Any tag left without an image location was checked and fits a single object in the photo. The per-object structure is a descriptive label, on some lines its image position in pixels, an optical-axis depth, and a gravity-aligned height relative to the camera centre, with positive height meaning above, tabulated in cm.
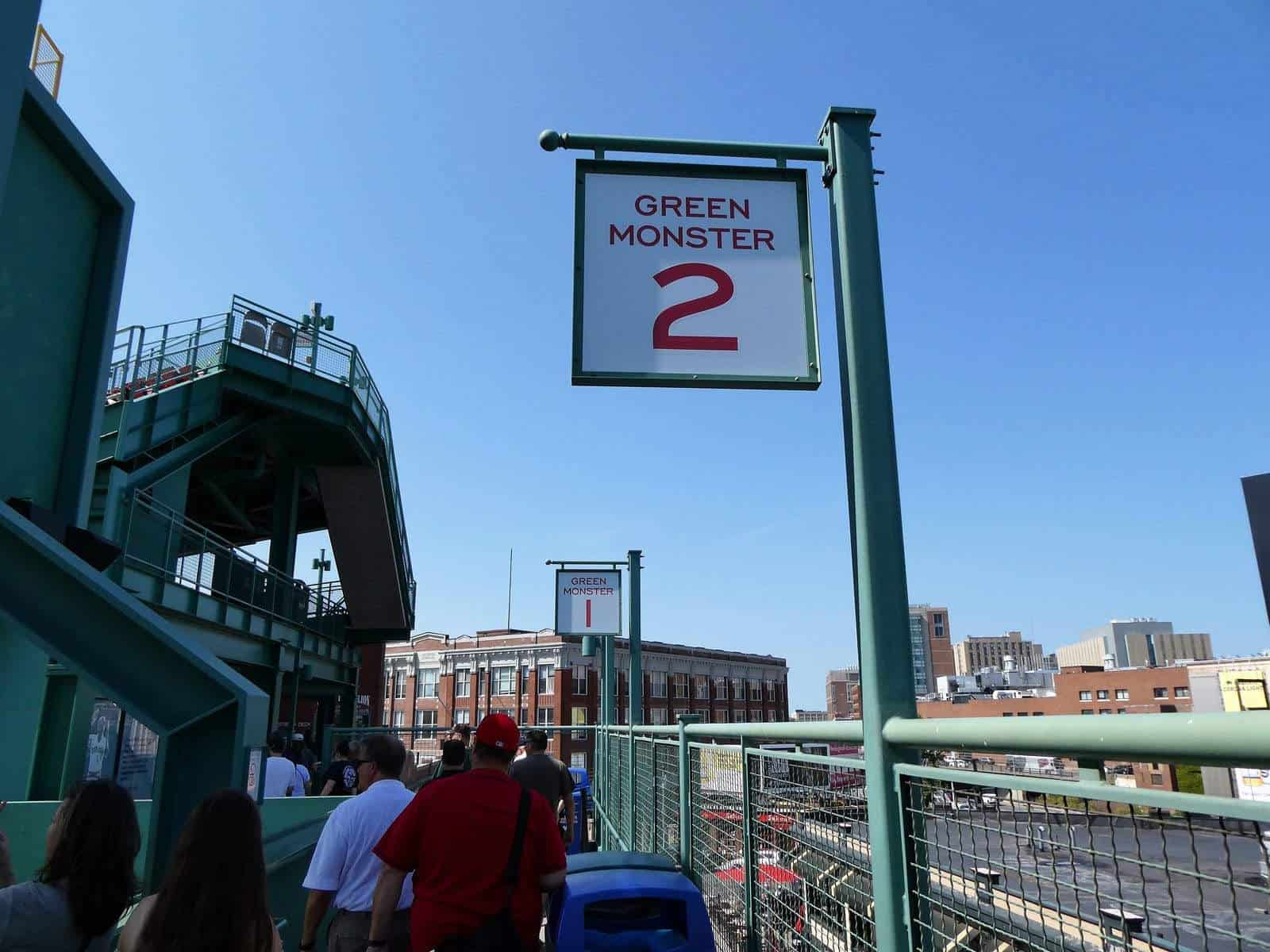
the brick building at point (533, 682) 7238 +272
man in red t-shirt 368 -60
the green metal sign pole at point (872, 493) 252 +75
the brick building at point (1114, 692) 8812 +190
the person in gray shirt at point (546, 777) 889 -62
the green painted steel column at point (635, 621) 1673 +186
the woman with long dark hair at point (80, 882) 294 -57
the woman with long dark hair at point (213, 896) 248 -51
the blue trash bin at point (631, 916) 432 -99
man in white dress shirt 475 -83
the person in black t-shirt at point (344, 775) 1138 -82
